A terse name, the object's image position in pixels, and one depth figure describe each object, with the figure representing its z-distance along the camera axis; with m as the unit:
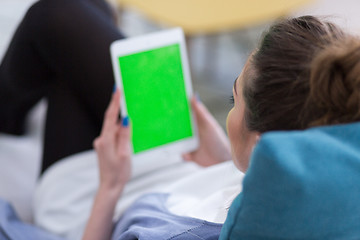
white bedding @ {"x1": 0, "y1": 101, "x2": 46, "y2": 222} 2.47
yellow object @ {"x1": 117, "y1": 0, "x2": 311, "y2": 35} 2.96
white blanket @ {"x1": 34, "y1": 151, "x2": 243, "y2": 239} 2.33
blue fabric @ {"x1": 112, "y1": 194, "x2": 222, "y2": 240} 2.11
